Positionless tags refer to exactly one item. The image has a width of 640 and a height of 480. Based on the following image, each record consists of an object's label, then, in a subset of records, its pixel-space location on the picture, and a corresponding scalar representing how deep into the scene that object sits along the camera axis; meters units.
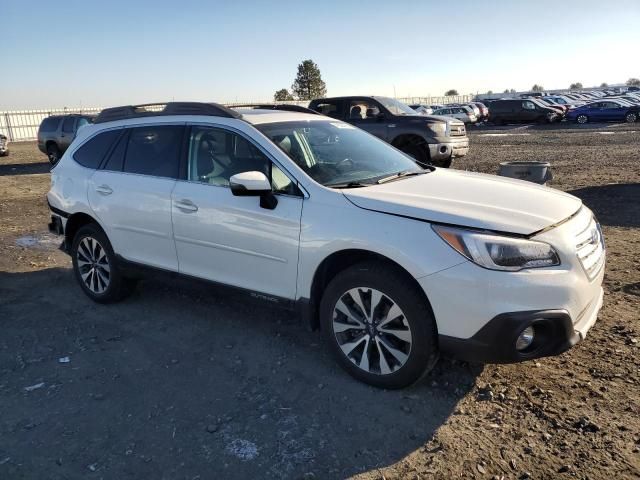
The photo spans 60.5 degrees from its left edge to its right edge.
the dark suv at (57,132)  18.61
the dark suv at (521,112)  34.19
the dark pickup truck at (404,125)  12.76
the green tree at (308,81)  70.56
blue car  31.38
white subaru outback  3.08
